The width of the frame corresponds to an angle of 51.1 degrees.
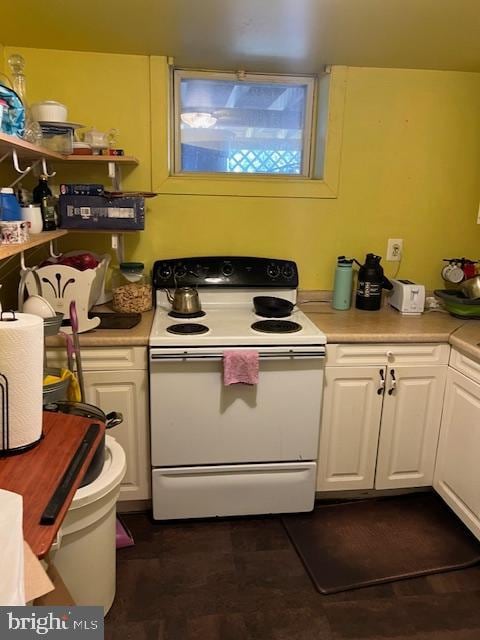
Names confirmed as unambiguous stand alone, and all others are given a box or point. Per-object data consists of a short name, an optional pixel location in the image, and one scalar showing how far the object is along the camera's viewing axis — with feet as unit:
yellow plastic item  5.92
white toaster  8.06
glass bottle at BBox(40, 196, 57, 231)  6.56
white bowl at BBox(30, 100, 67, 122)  6.64
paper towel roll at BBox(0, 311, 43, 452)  3.70
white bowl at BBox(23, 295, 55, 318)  5.53
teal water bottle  8.32
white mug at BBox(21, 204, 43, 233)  5.97
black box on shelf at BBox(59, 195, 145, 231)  7.13
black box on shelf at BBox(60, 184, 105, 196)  7.11
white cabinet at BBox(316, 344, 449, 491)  7.25
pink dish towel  6.64
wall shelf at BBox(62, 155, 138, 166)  7.11
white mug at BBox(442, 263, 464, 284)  8.54
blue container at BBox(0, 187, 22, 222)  5.21
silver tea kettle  7.69
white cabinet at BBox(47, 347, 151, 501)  6.80
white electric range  6.73
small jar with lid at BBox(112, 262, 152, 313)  7.74
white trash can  5.06
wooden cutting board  2.98
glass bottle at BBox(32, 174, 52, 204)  6.77
